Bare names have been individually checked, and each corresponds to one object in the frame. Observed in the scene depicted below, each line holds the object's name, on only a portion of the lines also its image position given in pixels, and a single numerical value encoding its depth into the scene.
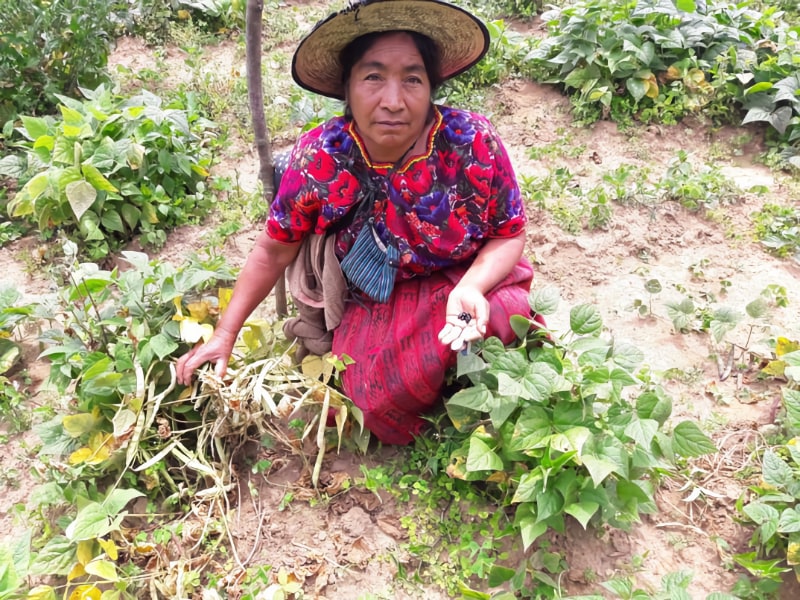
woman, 1.82
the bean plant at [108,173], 2.99
